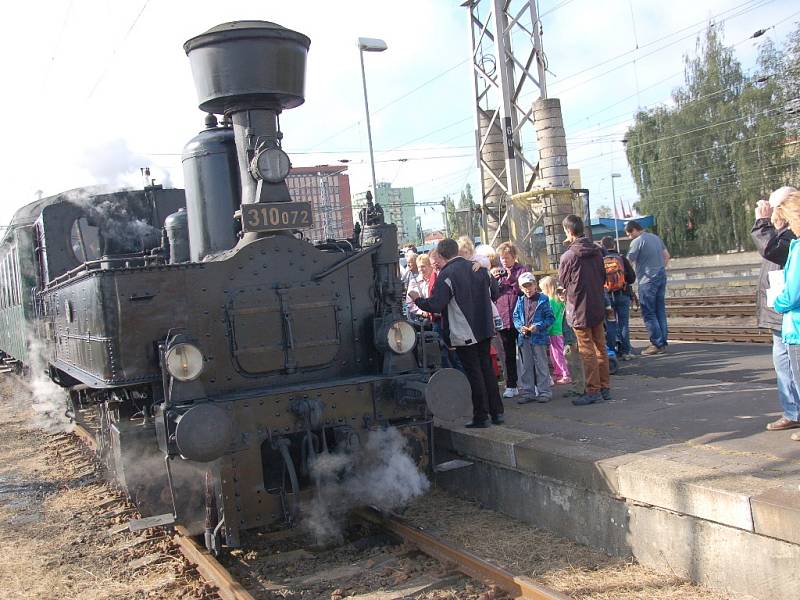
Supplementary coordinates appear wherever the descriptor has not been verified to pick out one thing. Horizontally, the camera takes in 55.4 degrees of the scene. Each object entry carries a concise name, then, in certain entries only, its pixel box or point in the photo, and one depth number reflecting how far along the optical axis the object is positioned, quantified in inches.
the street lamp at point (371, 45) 701.9
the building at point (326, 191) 1328.1
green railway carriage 395.2
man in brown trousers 255.0
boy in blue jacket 281.3
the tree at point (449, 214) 1634.7
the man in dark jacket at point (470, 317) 241.9
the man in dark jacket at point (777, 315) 193.3
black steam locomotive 187.2
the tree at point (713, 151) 1512.1
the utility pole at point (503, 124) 454.3
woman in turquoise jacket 170.7
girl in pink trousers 306.3
